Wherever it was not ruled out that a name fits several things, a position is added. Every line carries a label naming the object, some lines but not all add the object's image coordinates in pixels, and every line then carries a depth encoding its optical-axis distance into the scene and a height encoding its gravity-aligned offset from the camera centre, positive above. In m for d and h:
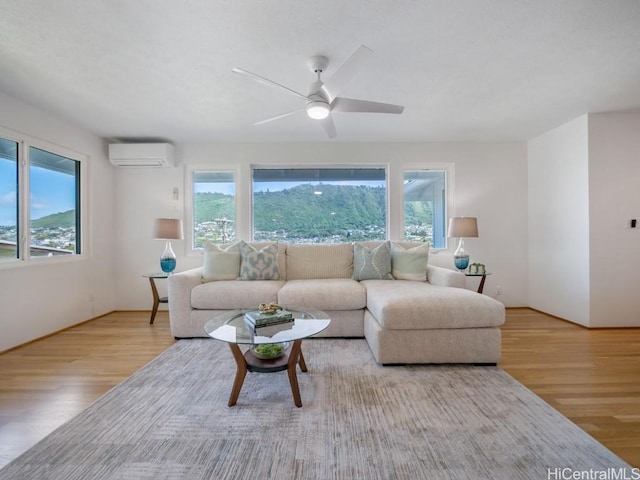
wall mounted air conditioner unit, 3.87 +1.19
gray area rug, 1.30 -1.03
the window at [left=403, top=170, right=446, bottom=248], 4.26 +0.48
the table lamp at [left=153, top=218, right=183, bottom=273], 3.65 +0.08
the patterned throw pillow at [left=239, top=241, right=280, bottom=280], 3.34 -0.29
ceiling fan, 1.85 +1.07
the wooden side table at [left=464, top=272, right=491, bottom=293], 3.54 -0.47
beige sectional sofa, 2.29 -0.53
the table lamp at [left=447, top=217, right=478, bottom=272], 3.65 +0.09
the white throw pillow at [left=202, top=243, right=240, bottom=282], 3.29 -0.28
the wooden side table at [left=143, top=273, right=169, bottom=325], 3.55 -0.68
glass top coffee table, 1.74 -0.60
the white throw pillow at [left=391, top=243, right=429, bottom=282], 3.41 -0.31
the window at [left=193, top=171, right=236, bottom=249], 4.20 +0.48
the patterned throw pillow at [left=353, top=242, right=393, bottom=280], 3.44 -0.31
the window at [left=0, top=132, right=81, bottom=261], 2.77 +0.42
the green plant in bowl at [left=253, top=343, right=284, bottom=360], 1.91 -0.74
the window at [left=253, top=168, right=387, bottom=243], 4.29 +0.53
